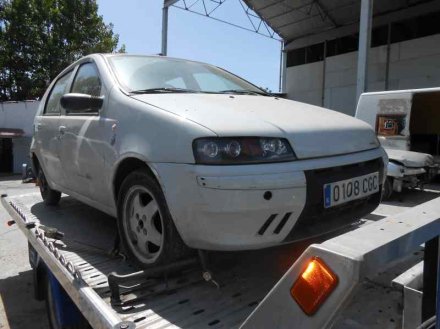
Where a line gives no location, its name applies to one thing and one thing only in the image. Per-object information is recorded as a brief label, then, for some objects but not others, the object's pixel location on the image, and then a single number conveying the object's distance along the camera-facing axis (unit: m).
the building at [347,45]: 16.16
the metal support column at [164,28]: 16.53
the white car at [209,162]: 1.99
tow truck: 1.06
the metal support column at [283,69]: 22.50
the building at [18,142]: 18.62
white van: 7.45
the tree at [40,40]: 22.42
